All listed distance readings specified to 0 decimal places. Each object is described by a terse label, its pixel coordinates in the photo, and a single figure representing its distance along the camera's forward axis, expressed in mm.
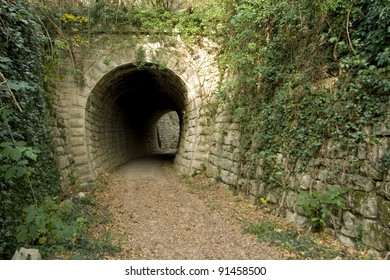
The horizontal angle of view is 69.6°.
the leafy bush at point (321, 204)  3627
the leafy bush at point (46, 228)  2701
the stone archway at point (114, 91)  7355
